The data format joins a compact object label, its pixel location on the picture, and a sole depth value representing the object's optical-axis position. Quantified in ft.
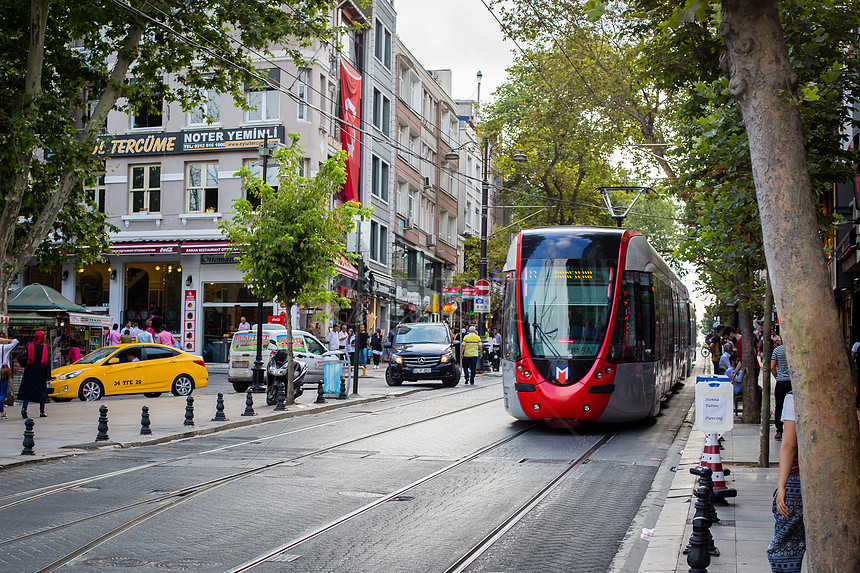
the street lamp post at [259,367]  80.64
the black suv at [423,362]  99.55
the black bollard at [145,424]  51.83
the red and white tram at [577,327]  51.52
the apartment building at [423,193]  170.60
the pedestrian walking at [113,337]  100.07
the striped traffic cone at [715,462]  30.86
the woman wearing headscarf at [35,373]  60.03
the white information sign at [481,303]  123.44
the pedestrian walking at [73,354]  84.84
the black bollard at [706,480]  21.68
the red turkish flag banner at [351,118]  135.64
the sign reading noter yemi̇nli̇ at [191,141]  126.11
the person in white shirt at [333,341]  117.91
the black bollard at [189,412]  56.03
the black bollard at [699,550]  19.81
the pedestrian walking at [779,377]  40.92
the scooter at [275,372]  71.41
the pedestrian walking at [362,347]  125.80
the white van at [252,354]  90.07
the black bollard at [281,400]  66.10
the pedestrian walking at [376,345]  138.62
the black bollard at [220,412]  58.90
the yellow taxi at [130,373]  78.38
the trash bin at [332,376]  79.30
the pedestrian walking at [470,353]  106.11
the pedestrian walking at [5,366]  59.98
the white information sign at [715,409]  31.37
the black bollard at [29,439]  42.68
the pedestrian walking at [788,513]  17.03
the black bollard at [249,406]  61.87
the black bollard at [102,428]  48.49
